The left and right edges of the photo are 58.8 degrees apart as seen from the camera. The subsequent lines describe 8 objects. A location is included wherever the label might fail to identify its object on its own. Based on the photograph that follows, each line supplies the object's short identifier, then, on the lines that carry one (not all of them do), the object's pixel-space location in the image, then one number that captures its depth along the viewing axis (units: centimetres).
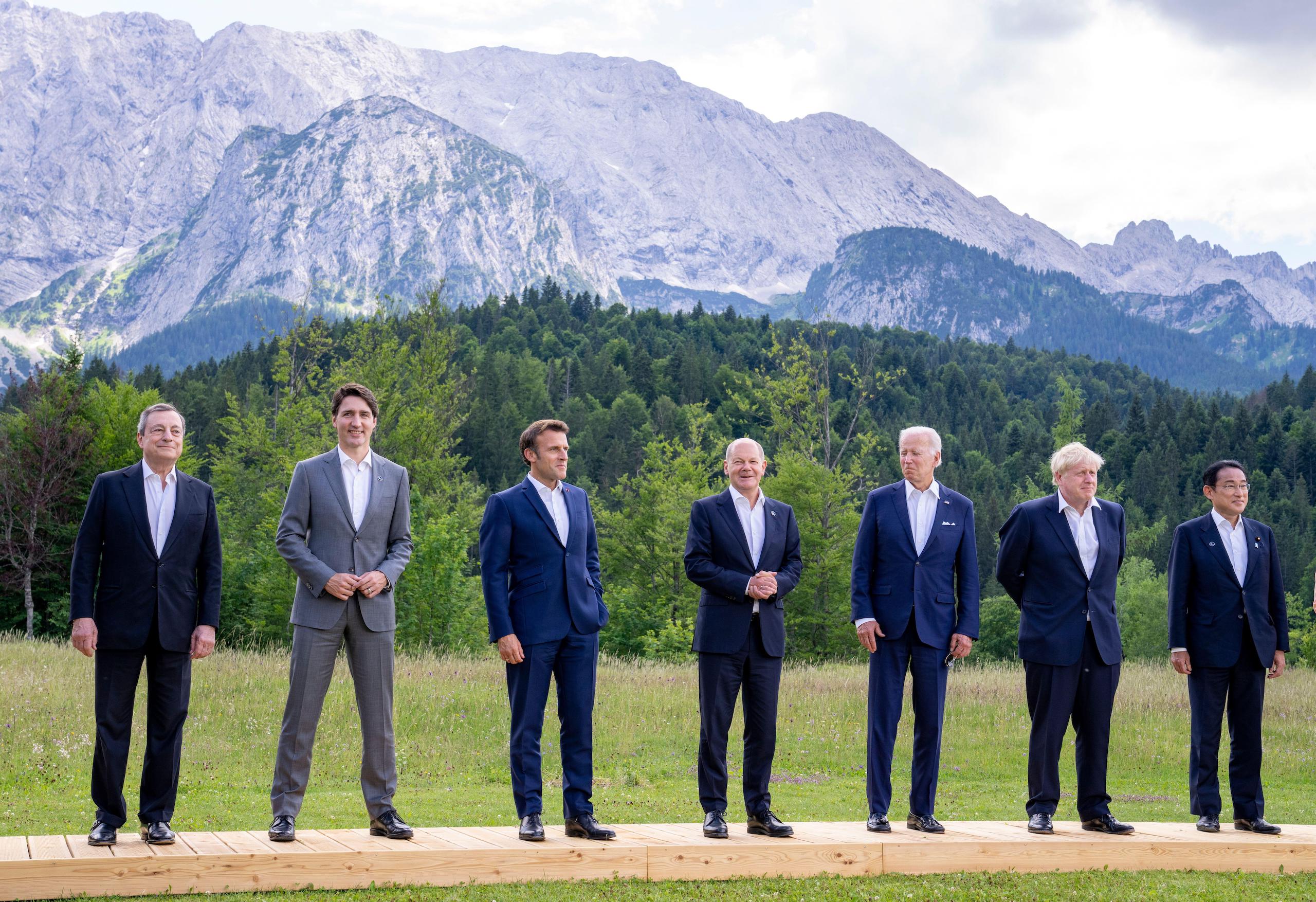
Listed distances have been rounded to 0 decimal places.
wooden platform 596
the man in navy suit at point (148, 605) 664
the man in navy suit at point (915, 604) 755
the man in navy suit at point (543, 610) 711
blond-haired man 768
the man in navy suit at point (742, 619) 738
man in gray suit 681
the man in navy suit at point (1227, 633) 819
